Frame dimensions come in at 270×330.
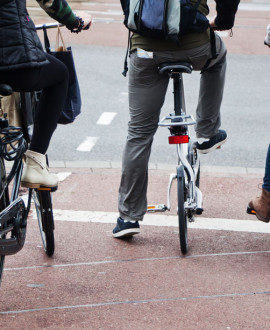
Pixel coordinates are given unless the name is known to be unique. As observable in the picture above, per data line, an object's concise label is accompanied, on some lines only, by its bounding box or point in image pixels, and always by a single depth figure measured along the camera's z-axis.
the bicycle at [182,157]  8.49
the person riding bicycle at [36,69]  6.70
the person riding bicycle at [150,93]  8.43
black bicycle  6.88
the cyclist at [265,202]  8.70
